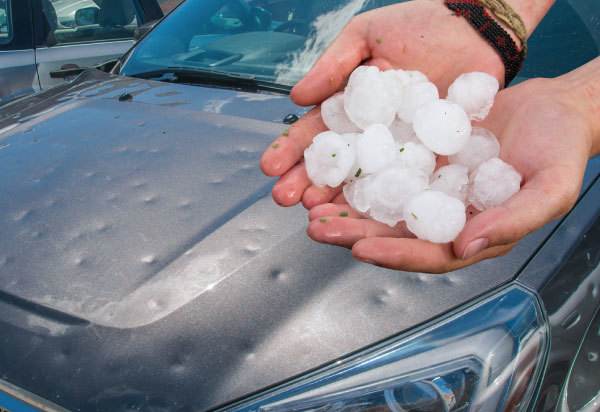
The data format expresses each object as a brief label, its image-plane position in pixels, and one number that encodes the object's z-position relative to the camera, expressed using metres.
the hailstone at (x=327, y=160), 0.47
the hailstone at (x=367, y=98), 0.49
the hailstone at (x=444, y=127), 0.48
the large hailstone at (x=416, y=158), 0.49
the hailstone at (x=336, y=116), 0.51
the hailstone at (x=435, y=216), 0.42
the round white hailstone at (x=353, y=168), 0.49
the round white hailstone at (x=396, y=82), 0.50
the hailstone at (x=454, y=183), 0.47
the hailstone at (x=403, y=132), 0.51
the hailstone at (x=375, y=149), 0.48
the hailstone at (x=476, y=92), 0.49
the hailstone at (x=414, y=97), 0.51
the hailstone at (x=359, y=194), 0.46
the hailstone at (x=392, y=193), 0.45
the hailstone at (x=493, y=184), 0.43
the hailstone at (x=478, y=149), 0.48
